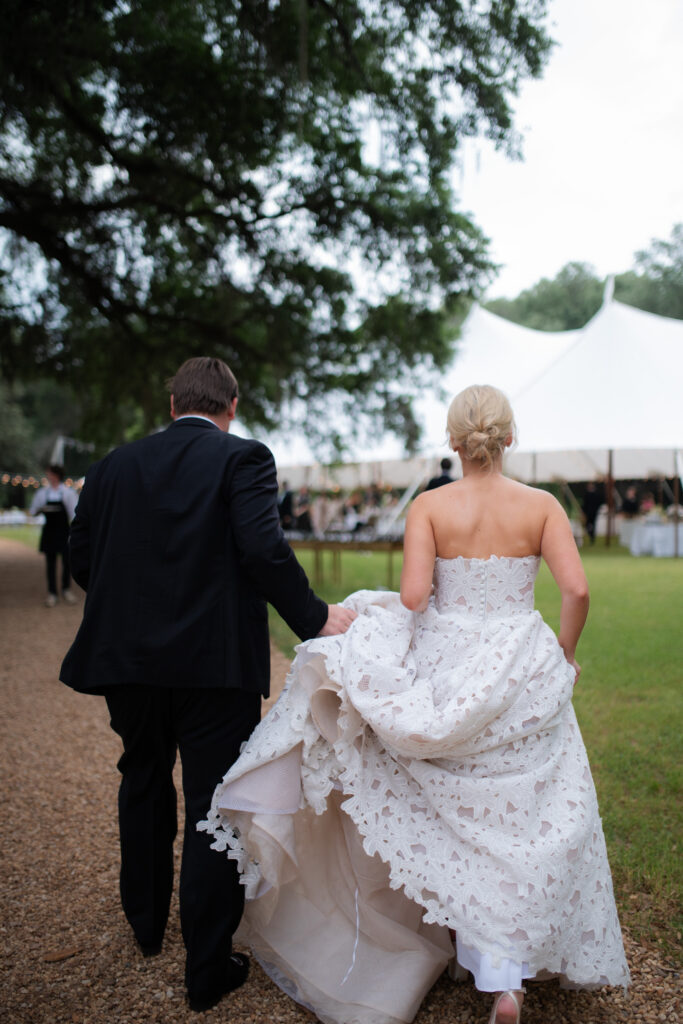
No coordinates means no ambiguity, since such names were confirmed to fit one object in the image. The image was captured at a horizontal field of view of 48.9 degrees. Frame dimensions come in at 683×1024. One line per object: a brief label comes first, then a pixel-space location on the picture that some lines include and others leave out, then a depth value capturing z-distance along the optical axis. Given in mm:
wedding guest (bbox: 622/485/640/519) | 20312
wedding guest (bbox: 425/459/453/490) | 8282
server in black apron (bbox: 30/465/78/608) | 10047
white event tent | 14836
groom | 2350
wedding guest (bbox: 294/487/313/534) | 13959
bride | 2129
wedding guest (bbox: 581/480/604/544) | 20609
